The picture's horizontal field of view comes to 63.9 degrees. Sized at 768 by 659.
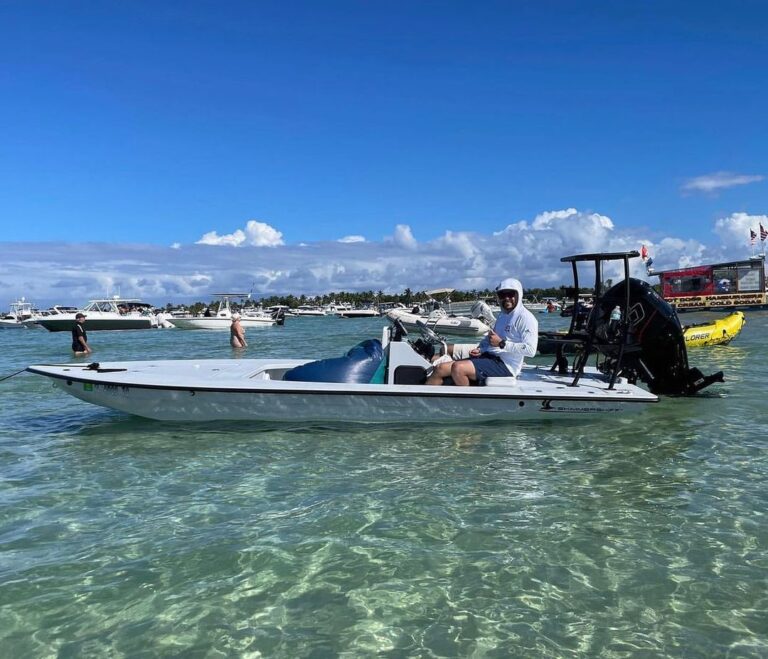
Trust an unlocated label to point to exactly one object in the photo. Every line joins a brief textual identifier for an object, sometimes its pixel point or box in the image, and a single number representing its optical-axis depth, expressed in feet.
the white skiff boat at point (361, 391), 26.94
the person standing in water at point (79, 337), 75.51
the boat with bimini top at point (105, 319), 167.73
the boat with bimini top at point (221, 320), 164.66
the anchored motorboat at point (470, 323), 108.88
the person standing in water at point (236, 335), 85.46
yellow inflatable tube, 72.02
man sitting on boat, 27.48
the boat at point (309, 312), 389.56
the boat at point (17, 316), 230.38
